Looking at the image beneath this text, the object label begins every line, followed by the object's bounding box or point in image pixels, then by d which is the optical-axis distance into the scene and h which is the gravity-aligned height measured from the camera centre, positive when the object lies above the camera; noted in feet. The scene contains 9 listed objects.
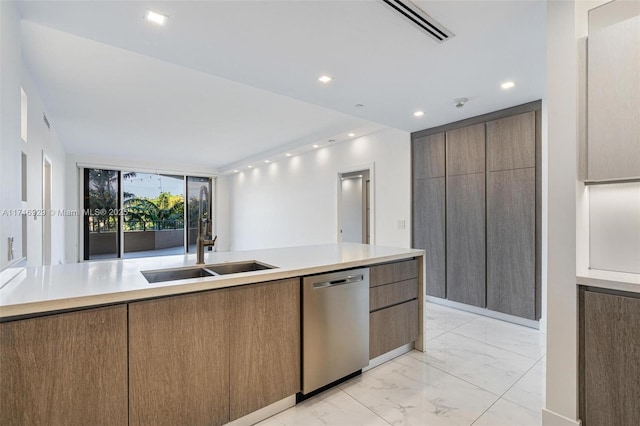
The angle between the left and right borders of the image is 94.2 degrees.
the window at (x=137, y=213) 26.30 +0.09
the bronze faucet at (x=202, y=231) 6.61 -0.42
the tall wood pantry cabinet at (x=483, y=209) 10.89 +0.12
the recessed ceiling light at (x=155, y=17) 5.90 +3.99
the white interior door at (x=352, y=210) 18.42 +0.16
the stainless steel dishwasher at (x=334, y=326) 6.26 -2.56
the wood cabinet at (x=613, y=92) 4.85 +2.00
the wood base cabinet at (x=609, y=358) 4.75 -2.47
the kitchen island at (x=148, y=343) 3.76 -1.97
